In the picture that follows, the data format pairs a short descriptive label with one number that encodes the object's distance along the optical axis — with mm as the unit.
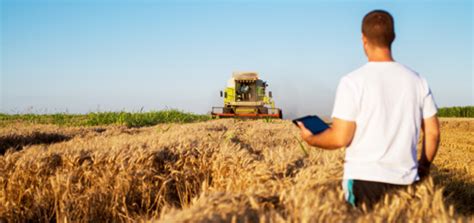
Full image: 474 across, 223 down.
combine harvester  27031
